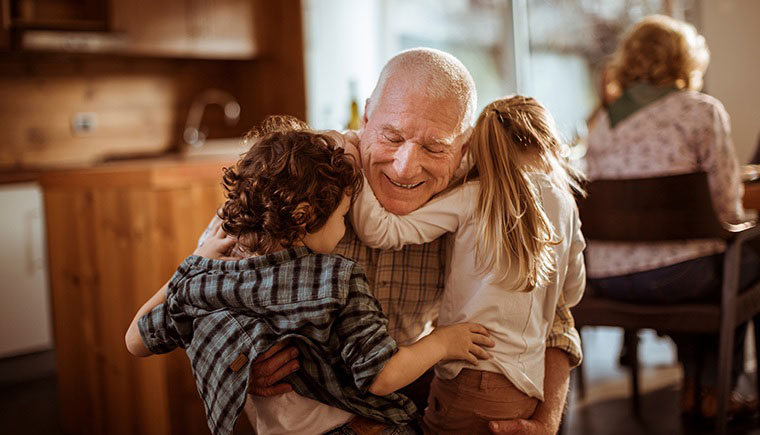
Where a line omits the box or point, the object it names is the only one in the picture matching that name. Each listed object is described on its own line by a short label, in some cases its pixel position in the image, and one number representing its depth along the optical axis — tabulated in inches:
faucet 210.8
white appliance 147.0
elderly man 50.1
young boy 46.0
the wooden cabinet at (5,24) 158.6
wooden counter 96.6
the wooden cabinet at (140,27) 168.6
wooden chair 84.4
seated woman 92.2
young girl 50.3
